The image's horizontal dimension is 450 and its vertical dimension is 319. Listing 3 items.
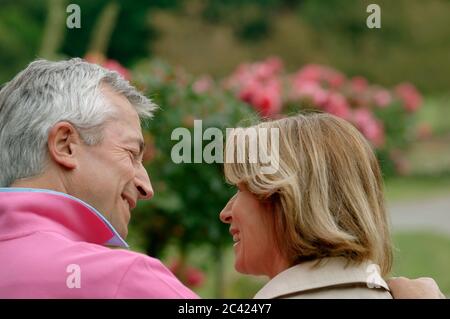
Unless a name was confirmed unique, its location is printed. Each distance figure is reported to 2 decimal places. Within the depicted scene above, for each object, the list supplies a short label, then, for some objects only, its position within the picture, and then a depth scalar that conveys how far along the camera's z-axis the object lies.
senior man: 4.25
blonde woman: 4.31
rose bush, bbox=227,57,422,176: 7.88
